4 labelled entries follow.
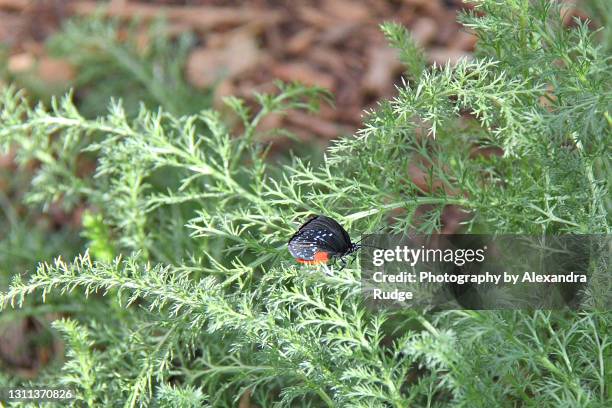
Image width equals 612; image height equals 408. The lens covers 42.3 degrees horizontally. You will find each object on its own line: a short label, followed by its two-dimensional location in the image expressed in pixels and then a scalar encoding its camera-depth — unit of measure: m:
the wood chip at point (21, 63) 2.41
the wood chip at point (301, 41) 2.45
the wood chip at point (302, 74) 2.36
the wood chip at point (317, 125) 2.25
